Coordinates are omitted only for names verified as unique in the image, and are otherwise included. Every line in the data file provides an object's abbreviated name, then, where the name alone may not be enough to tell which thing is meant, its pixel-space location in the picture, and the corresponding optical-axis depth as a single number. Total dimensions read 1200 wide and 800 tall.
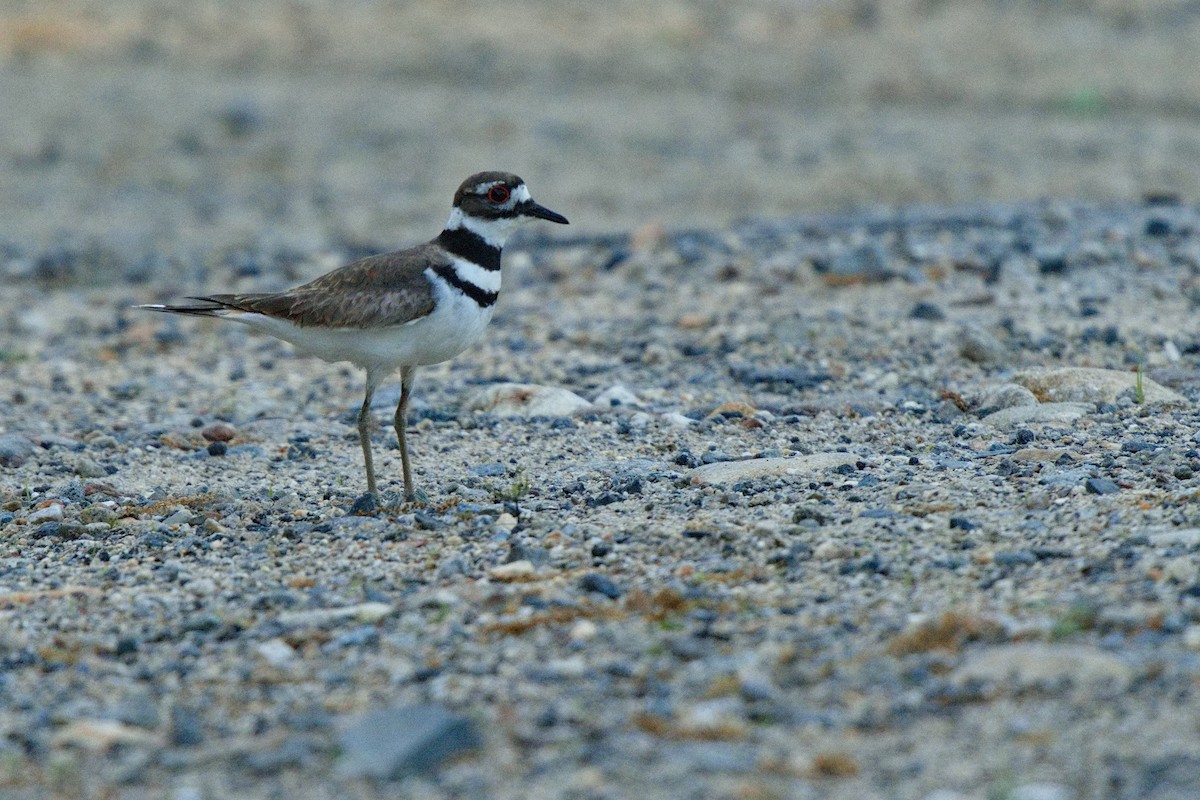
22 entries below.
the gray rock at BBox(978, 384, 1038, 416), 13.01
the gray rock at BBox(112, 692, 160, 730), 7.78
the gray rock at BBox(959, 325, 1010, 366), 14.88
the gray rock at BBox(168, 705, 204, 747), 7.57
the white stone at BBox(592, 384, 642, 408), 14.21
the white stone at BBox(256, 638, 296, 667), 8.46
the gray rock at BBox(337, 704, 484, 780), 7.07
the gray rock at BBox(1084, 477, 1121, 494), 10.22
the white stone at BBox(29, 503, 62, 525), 11.33
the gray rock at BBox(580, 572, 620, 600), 9.08
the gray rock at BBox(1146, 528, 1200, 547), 8.91
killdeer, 11.10
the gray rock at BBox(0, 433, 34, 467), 13.16
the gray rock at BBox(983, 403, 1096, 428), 12.48
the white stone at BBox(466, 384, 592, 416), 14.02
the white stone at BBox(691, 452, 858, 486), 11.43
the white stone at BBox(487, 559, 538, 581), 9.47
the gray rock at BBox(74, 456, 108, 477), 12.81
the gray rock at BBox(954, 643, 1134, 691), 7.42
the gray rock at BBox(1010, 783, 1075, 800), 6.55
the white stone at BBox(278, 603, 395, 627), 8.95
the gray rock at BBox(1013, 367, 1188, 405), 13.04
